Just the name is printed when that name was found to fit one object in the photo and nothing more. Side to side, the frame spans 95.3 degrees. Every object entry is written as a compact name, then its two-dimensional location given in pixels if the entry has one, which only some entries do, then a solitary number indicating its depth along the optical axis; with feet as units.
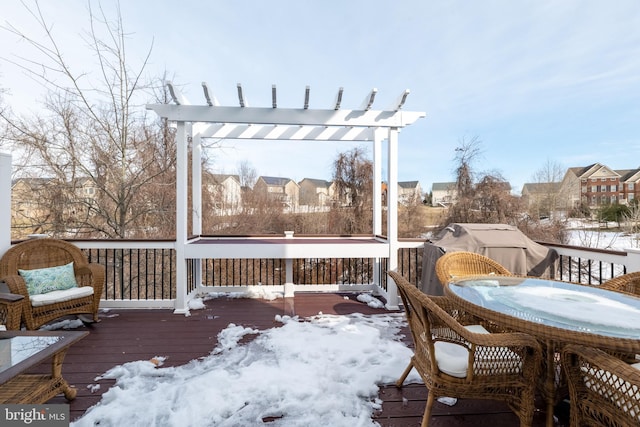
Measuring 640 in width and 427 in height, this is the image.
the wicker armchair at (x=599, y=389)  3.67
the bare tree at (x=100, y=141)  19.53
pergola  12.07
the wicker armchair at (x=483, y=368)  4.74
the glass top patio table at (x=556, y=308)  4.35
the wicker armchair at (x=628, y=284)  7.09
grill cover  11.10
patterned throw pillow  9.89
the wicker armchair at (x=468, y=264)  9.22
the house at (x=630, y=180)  51.12
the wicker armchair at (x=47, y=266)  9.16
